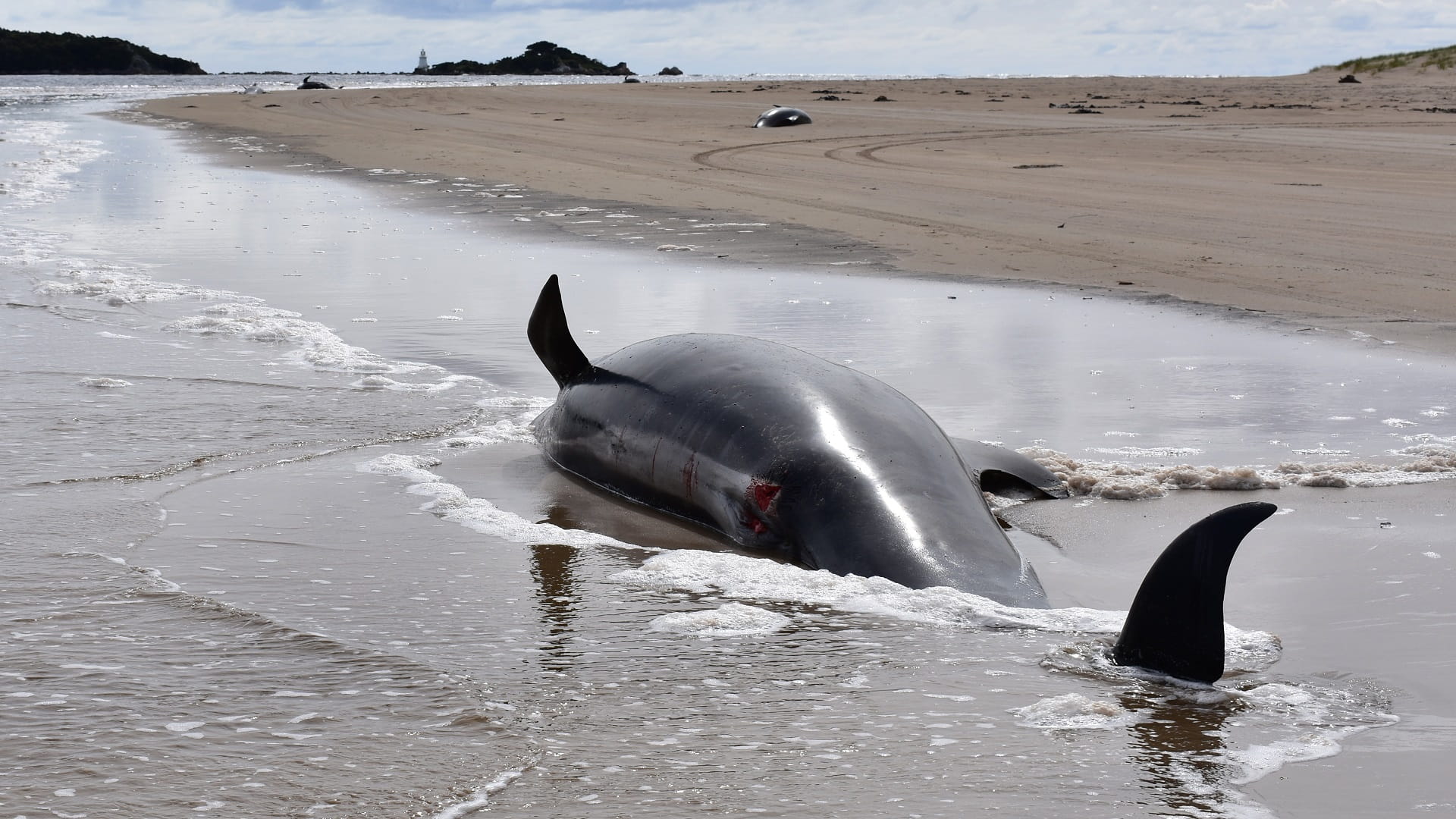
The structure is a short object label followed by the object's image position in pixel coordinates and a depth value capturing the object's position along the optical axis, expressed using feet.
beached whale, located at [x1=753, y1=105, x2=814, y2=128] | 103.04
